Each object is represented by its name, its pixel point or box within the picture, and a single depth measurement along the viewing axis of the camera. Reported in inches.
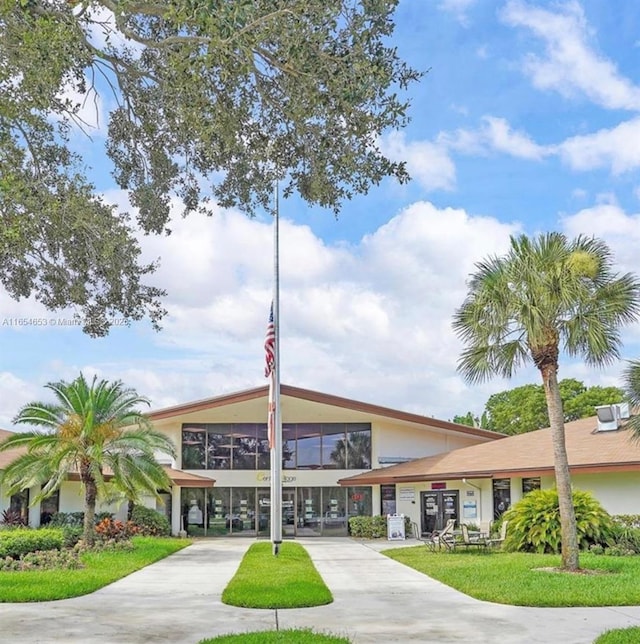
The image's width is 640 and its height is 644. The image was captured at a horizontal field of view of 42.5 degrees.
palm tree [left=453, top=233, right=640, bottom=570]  668.7
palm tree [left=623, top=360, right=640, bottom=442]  755.4
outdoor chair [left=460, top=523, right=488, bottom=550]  914.1
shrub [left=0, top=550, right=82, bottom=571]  727.7
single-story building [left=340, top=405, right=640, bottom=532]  969.5
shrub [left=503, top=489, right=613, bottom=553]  839.7
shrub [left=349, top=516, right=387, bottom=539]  1362.0
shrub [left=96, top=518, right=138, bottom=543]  1043.3
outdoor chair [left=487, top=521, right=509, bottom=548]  919.0
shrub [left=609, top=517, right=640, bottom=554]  825.5
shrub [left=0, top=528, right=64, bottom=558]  822.8
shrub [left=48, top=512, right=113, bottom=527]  1205.1
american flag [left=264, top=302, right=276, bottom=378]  884.0
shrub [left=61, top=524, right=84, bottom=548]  1024.2
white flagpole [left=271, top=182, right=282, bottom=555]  863.7
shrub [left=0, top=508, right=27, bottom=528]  1116.0
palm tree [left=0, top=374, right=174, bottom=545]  961.5
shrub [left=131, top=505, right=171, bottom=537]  1306.6
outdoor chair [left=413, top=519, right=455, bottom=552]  943.0
